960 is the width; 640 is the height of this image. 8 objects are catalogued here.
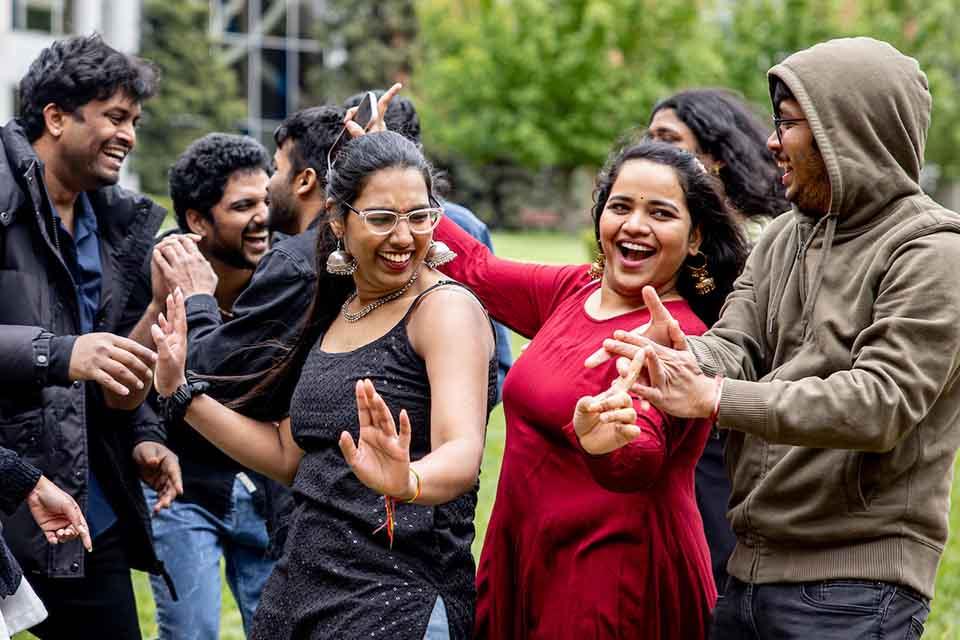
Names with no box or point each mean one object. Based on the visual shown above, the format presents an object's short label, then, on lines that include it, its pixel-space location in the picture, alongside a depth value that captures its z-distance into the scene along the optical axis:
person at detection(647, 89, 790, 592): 4.92
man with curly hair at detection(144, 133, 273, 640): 4.97
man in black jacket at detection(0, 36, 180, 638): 4.21
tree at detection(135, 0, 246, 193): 37.47
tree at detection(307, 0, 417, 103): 47.88
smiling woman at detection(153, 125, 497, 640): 3.25
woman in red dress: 3.58
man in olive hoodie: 2.99
